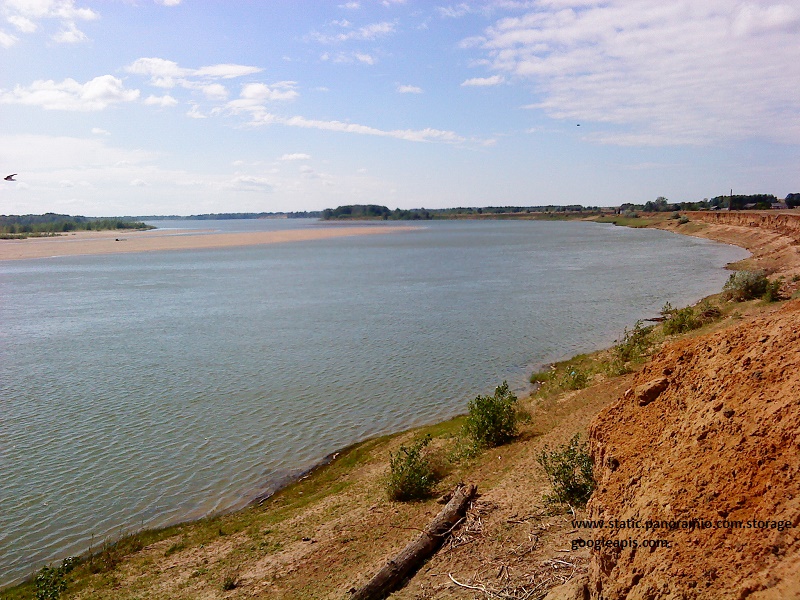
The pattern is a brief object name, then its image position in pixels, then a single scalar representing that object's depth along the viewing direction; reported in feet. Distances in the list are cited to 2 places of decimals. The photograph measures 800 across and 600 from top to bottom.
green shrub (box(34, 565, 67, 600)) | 30.09
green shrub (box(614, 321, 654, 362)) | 59.00
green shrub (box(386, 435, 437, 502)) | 36.99
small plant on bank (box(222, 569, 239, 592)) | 30.45
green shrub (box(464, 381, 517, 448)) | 44.24
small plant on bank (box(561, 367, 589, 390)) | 56.54
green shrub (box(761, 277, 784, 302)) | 74.54
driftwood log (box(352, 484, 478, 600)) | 24.53
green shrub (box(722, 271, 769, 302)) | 83.71
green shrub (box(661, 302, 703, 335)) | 68.28
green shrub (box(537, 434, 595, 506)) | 28.12
